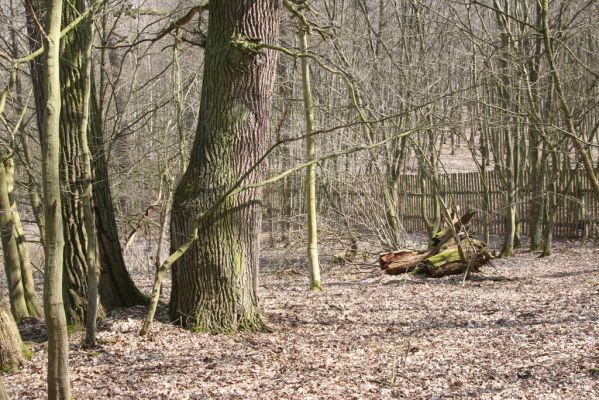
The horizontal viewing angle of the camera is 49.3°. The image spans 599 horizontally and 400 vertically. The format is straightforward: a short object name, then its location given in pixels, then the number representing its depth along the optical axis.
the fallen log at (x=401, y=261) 10.00
